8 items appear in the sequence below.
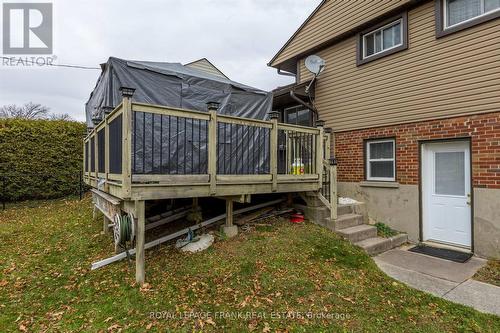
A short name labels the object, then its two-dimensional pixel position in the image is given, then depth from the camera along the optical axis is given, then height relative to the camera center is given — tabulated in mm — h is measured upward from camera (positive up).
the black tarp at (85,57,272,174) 4836 +1309
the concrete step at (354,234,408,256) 5063 -1485
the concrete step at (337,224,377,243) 5223 -1291
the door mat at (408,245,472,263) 4809 -1606
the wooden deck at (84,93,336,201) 3514 +36
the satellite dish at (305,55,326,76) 7586 +2826
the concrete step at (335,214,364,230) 5466 -1128
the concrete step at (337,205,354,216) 6005 -967
